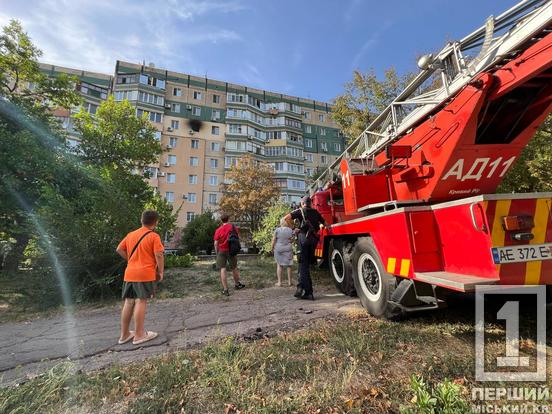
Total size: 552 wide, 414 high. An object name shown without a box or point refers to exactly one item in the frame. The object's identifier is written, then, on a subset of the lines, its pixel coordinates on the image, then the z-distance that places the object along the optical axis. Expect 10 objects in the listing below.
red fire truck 2.86
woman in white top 7.21
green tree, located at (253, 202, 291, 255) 15.20
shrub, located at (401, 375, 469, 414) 1.99
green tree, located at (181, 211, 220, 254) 27.98
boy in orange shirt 3.75
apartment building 38.06
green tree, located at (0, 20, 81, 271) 10.66
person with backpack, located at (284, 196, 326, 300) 5.78
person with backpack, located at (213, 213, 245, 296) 6.77
